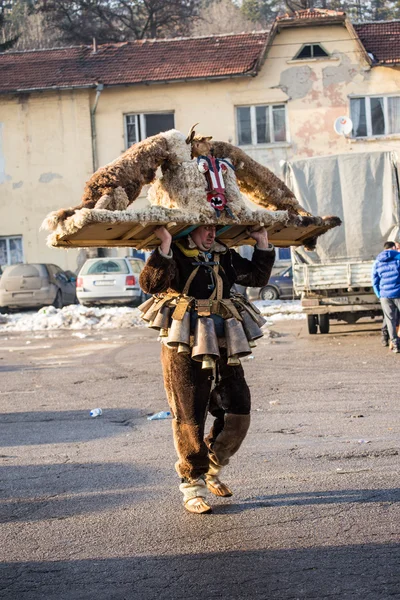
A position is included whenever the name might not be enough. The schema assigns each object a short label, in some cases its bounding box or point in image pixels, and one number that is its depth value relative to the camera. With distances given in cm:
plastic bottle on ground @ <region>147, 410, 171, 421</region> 991
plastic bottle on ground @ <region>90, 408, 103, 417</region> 1038
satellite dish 3250
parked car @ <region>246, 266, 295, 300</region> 3062
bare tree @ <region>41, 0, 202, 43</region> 4738
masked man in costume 590
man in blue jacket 1539
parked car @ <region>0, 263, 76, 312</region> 2848
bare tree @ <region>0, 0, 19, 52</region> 5369
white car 2720
